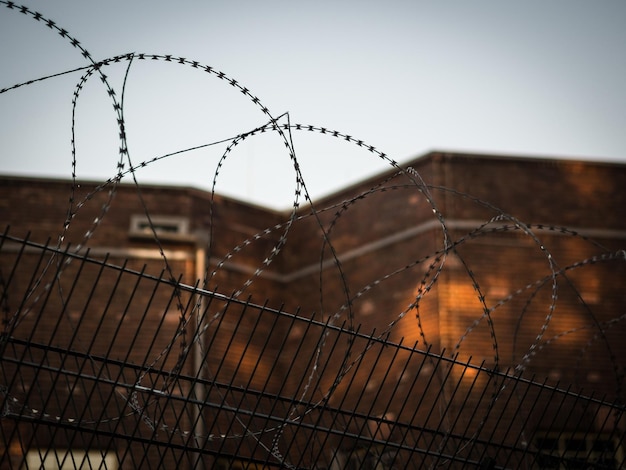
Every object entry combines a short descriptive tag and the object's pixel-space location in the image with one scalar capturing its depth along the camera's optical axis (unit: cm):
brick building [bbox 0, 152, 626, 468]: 1475
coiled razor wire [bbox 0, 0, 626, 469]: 569
